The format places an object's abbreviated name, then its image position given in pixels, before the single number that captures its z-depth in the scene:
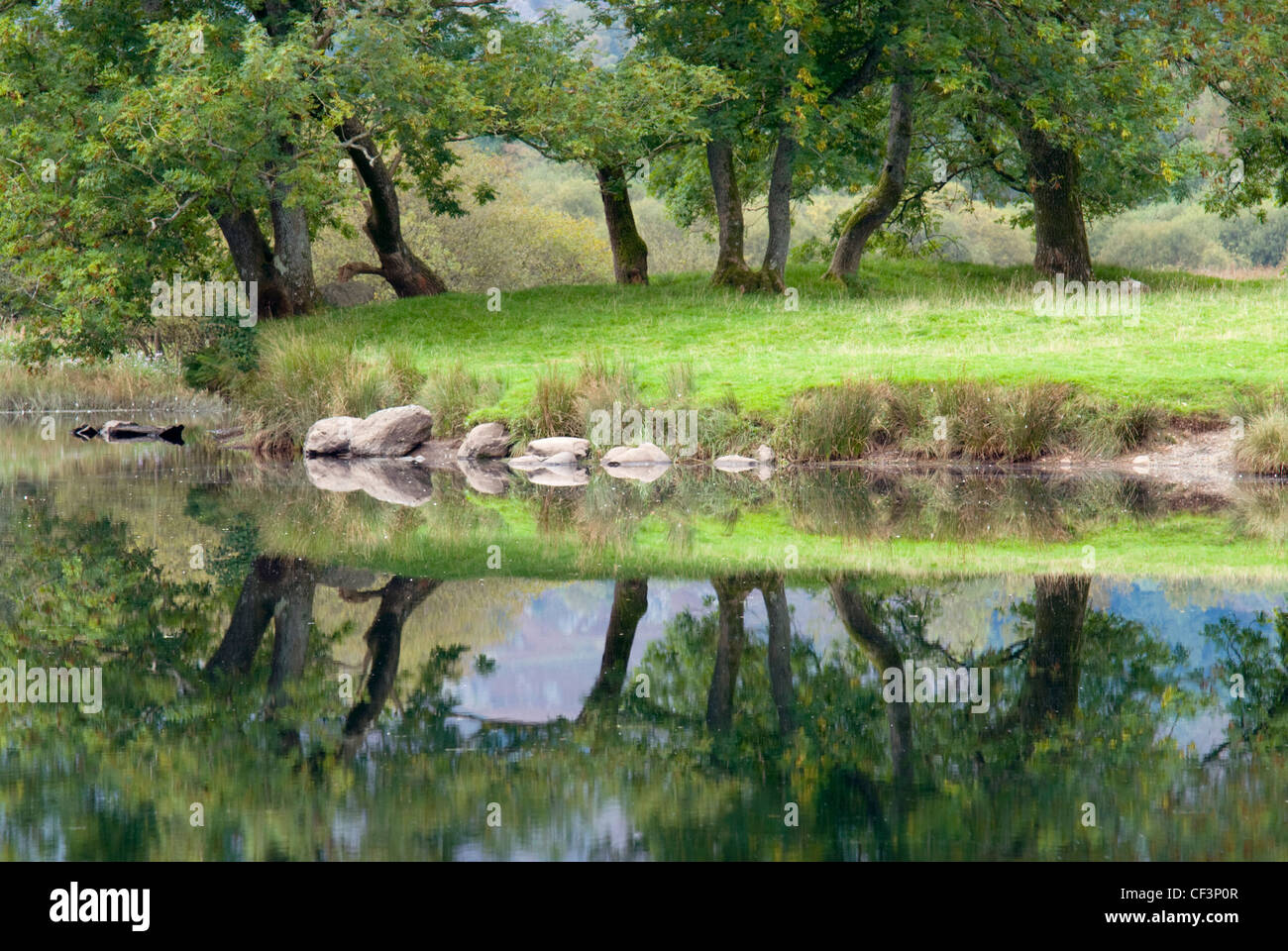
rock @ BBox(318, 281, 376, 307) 27.42
